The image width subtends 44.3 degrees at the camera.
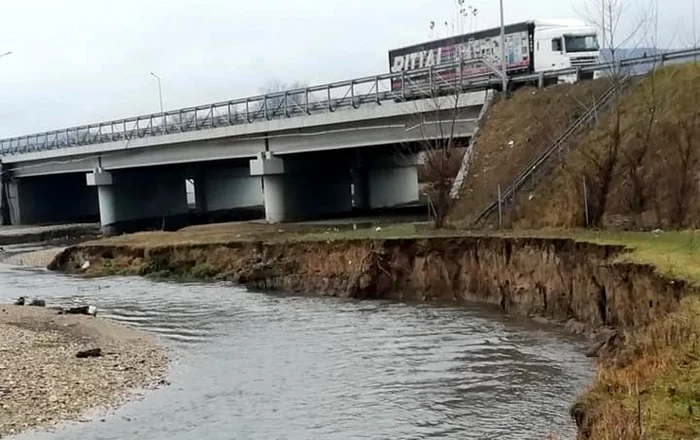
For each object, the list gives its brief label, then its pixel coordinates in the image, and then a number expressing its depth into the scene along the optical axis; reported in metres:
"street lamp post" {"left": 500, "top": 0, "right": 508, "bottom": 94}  45.91
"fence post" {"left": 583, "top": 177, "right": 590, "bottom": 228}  32.59
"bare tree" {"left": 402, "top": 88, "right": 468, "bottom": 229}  38.41
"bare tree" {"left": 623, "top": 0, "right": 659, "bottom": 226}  32.19
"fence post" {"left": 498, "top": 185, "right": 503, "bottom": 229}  35.18
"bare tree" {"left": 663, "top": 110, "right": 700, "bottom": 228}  30.12
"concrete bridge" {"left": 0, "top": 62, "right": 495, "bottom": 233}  50.66
